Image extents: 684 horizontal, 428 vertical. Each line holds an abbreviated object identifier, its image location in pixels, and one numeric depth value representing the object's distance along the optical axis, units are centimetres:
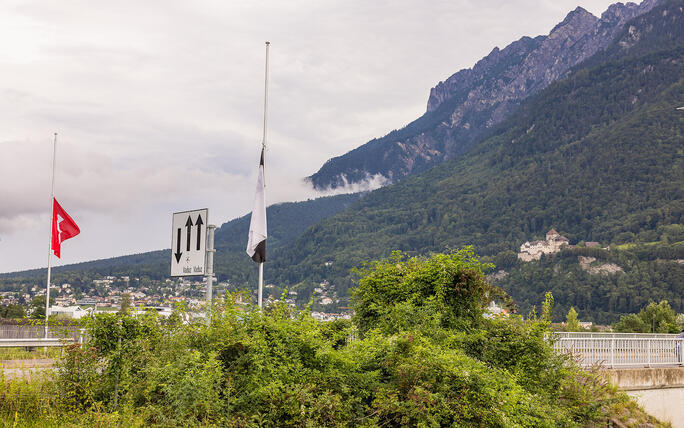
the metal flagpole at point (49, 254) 2426
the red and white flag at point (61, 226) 2469
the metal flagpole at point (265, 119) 1387
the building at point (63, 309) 6258
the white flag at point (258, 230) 1430
